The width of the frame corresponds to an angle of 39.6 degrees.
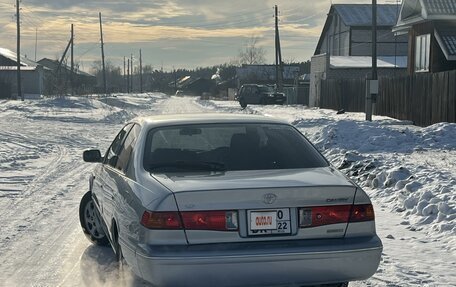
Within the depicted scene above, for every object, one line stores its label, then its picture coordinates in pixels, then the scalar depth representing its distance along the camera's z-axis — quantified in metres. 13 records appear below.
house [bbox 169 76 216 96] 138.62
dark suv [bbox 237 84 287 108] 50.81
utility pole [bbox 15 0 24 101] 56.26
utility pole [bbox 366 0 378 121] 23.92
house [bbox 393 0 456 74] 26.59
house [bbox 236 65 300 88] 89.75
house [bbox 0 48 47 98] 74.06
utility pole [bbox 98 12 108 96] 70.71
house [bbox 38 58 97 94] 69.71
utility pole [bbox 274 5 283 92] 53.69
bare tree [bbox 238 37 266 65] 107.94
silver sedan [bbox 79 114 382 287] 4.17
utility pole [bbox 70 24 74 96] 70.71
